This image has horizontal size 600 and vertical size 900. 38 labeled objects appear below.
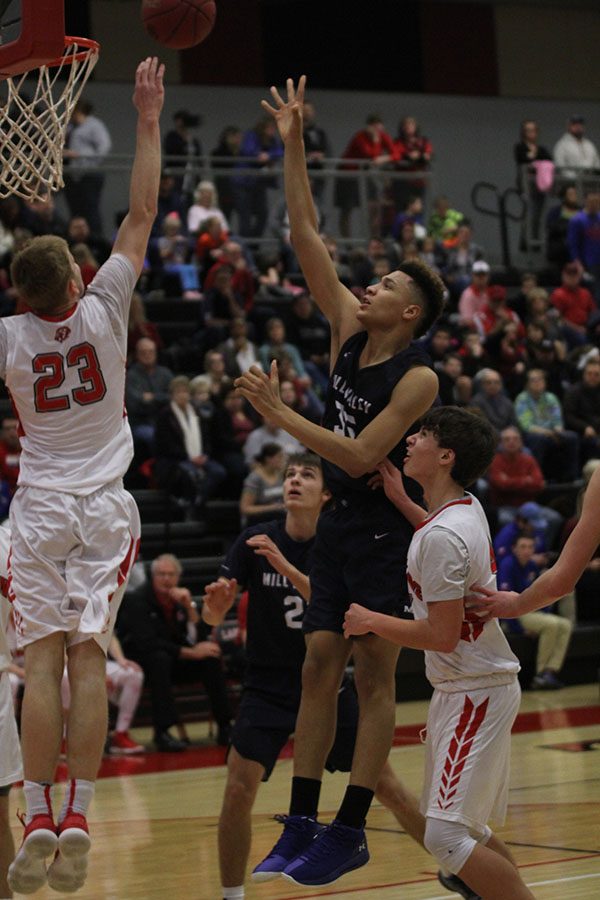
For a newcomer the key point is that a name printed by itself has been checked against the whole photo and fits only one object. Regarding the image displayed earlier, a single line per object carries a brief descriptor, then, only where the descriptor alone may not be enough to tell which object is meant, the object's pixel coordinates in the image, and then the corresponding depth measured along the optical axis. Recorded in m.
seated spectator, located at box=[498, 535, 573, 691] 14.58
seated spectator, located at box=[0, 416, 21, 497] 13.51
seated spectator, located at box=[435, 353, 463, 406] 16.36
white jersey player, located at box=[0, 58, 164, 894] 5.39
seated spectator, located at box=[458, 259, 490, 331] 18.81
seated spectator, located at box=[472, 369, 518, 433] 16.45
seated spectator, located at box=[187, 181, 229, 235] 17.62
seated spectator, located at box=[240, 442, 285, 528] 14.39
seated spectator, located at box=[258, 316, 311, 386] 16.19
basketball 6.78
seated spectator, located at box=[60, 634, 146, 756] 12.23
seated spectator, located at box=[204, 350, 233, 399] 15.53
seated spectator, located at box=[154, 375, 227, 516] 14.58
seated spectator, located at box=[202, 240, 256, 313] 17.05
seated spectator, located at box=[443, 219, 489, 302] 19.66
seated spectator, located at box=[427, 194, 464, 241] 20.30
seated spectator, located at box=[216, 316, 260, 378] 15.92
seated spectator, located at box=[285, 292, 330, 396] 17.25
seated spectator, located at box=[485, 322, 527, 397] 17.95
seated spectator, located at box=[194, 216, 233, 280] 17.36
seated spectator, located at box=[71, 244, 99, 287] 13.98
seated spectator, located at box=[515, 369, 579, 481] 17.02
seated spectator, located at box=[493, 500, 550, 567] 14.76
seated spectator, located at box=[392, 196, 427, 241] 19.34
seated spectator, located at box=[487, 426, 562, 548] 15.95
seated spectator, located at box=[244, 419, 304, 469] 15.07
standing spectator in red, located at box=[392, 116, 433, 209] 19.58
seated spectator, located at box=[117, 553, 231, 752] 12.28
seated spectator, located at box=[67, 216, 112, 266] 15.89
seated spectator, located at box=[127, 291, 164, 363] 15.34
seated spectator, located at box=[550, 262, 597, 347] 19.78
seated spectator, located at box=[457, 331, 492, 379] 17.64
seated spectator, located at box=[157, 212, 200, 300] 17.17
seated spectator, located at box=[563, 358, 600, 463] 17.48
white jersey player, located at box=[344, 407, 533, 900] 5.48
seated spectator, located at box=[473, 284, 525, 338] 18.75
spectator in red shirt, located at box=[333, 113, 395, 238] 20.36
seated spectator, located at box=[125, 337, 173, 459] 15.02
